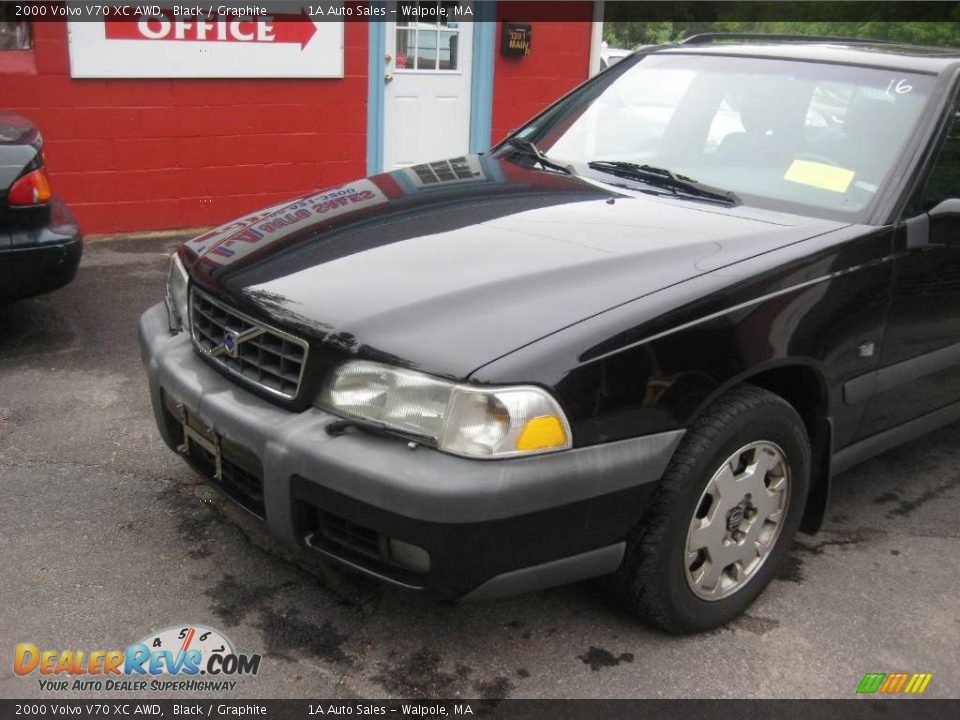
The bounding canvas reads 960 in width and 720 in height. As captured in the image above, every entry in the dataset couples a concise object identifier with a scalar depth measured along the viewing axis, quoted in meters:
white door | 8.52
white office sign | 7.08
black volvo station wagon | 2.50
